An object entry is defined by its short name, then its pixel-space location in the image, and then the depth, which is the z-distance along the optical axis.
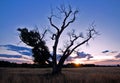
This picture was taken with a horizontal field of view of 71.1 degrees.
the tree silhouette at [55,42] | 10.89
